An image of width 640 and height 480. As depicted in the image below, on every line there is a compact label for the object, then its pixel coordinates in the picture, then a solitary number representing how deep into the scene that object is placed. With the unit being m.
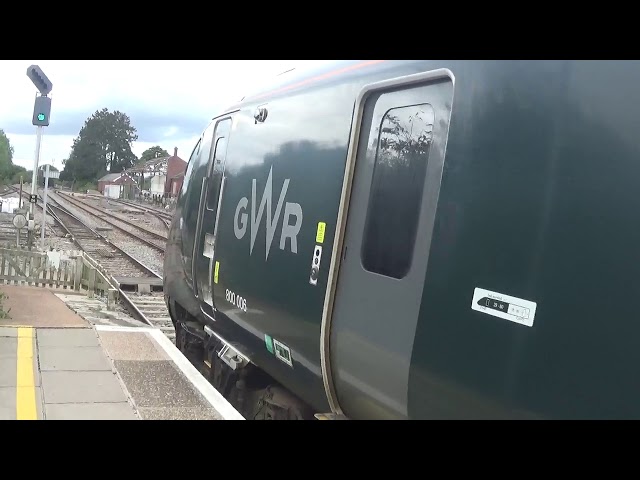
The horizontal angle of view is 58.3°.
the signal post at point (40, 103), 12.59
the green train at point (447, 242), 2.18
